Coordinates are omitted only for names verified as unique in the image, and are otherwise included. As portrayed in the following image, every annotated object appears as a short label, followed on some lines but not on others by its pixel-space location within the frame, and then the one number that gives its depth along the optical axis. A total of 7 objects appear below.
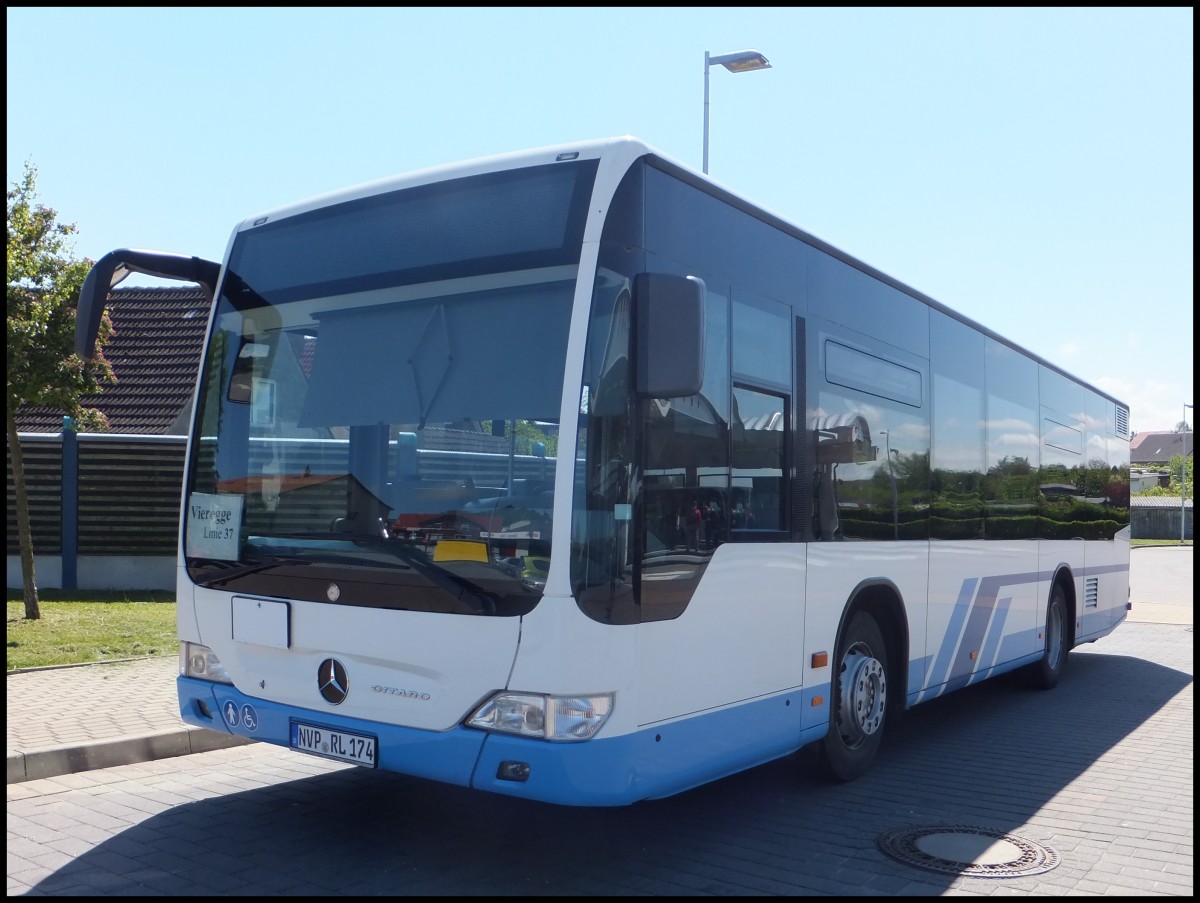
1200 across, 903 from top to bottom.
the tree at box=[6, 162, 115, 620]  11.77
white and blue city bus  4.66
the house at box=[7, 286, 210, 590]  15.40
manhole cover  5.33
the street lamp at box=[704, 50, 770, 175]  15.88
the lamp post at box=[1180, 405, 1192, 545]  53.58
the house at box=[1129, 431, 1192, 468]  136.25
